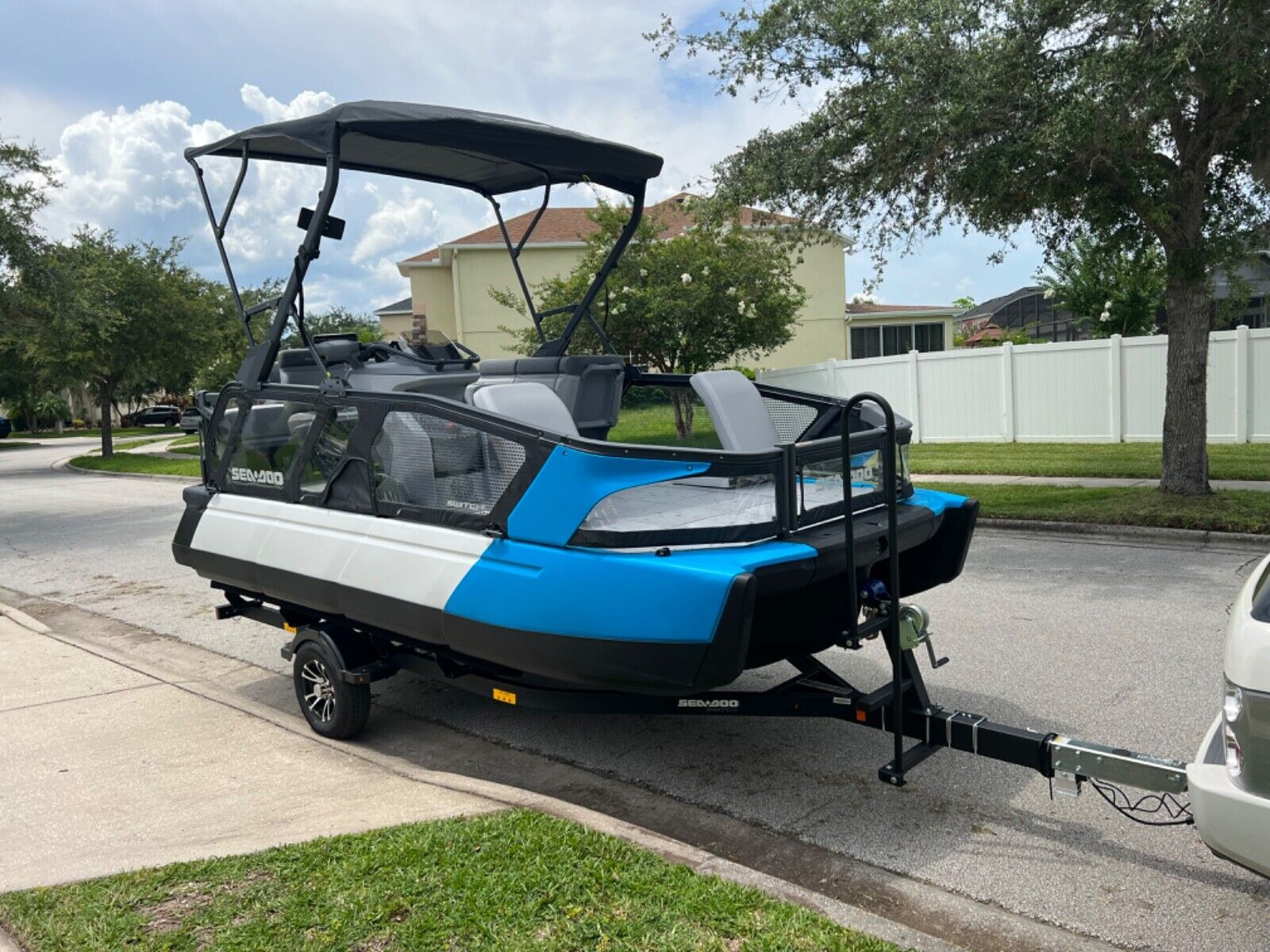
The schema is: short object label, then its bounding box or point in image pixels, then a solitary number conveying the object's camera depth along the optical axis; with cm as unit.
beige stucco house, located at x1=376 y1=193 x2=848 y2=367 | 2819
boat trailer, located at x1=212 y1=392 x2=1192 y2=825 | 353
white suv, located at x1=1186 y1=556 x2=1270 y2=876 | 270
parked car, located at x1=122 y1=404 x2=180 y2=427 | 6262
